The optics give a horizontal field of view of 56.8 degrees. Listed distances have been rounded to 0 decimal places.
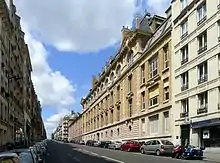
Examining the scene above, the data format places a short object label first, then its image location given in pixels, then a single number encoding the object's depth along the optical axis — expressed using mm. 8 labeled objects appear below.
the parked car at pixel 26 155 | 6204
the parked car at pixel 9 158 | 5572
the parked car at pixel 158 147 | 18975
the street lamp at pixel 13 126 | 25425
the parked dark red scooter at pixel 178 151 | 17173
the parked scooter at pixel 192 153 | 16261
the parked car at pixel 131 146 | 25121
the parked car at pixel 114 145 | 29526
